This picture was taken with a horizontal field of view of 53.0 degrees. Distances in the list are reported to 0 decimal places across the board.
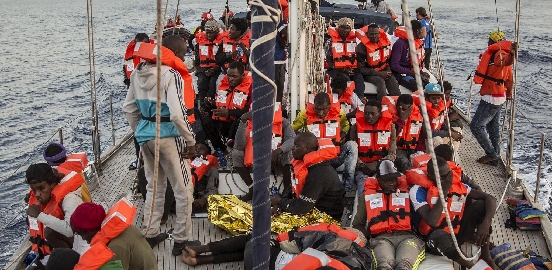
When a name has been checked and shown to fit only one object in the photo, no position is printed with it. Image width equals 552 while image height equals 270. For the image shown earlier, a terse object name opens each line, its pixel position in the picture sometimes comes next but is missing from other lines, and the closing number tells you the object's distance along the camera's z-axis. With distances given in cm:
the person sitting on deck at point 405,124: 547
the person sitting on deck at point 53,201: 385
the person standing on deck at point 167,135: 379
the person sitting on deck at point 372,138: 530
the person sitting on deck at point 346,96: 637
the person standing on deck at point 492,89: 620
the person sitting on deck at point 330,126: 530
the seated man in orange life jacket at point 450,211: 405
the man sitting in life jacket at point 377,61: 695
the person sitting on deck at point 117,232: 324
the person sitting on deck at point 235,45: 712
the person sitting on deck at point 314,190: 444
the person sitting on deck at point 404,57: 714
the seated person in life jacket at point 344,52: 693
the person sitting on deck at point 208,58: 752
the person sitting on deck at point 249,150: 531
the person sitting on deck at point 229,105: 595
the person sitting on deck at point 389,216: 404
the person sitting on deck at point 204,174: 524
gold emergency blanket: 451
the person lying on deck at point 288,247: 368
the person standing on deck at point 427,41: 897
